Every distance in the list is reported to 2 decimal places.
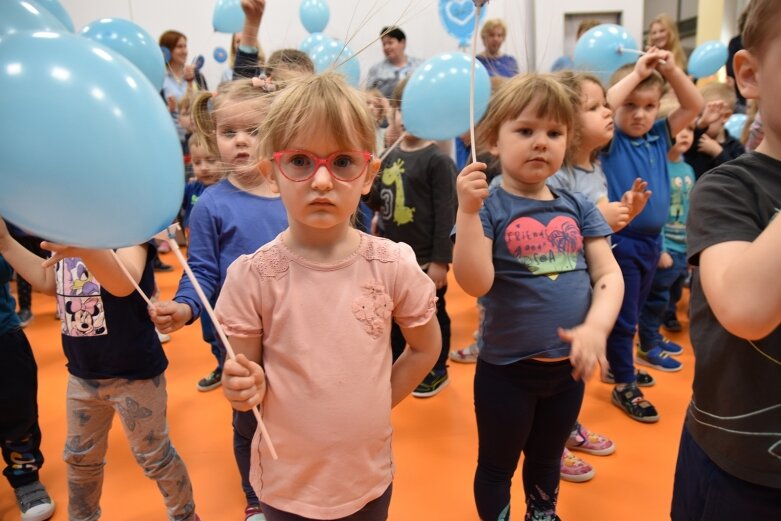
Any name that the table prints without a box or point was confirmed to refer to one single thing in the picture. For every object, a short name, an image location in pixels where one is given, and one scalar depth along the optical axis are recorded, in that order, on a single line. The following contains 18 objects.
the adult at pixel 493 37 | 3.68
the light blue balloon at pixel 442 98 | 1.59
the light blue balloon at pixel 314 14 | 3.74
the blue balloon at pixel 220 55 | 4.82
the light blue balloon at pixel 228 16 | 2.88
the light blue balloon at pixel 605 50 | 2.06
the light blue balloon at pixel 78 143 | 0.59
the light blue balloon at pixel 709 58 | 3.14
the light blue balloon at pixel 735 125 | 3.03
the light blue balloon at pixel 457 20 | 3.92
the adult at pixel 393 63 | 4.02
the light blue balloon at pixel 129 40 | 1.56
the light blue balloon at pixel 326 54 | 2.20
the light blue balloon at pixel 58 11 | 1.33
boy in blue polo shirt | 1.74
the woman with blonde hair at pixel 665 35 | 3.08
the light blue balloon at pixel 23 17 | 0.97
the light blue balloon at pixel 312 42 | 2.75
